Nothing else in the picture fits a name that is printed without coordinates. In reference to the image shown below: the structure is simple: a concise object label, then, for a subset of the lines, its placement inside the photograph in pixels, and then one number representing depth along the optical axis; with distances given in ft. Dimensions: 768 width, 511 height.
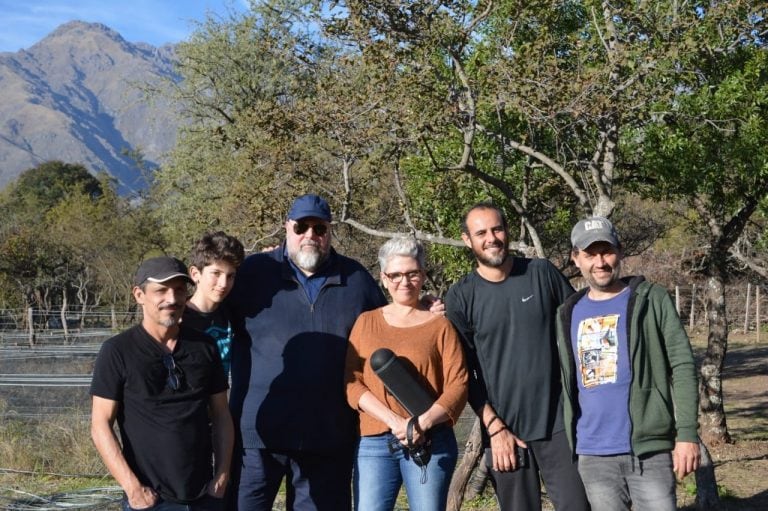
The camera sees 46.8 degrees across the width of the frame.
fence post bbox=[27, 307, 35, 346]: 66.28
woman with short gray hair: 12.10
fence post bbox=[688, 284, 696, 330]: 81.60
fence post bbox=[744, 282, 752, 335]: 80.38
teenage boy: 12.85
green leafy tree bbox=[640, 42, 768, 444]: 25.75
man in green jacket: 11.65
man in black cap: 11.21
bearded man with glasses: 12.89
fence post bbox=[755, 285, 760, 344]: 78.72
